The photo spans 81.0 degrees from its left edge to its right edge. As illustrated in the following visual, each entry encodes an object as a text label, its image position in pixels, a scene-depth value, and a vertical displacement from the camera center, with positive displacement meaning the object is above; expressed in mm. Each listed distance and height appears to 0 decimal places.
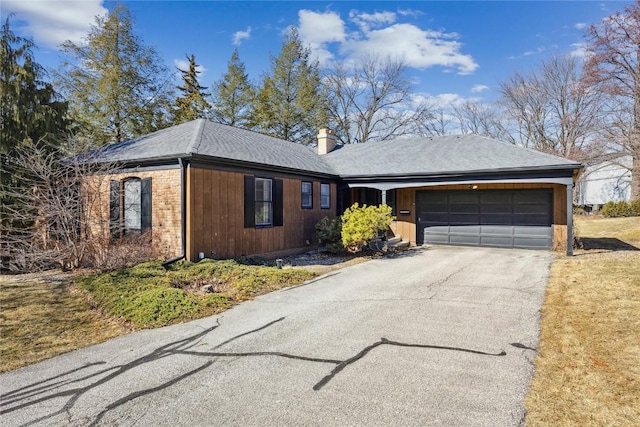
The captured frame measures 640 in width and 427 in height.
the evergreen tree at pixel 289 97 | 26500 +7851
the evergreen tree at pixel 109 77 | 21359 +7554
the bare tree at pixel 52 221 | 8805 -342
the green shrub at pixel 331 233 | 12141 -853
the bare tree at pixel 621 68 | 21141 +8277
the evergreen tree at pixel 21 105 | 10922 +3203
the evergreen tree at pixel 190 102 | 26234 +7634
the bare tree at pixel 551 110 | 29109 +7968
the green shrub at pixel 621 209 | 22219 -197
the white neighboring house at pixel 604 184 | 28833 +1746
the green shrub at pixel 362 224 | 11367 -548
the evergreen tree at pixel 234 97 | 26828 +7898
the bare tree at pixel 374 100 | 32344 +9259
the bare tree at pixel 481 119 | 34062 +8163
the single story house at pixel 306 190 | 9703 +548
